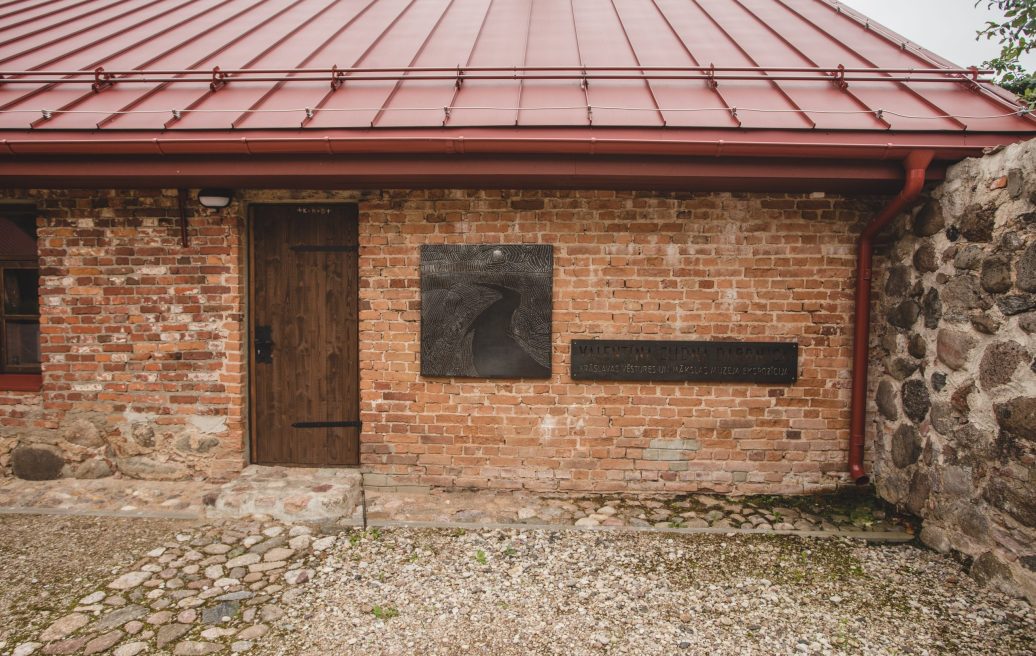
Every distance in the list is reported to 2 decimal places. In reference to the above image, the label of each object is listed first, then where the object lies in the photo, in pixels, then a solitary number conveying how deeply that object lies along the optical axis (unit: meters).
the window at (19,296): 4.27
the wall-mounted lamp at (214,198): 3.88
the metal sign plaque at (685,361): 3.91
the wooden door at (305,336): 4.16
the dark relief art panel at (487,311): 3.93
